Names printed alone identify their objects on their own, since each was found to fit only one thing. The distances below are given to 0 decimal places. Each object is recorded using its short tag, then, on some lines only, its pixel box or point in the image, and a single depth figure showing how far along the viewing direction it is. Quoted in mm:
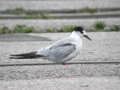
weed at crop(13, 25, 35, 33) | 19516
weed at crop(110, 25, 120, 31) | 19812
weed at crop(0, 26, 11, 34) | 19339
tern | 11641
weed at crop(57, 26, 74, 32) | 19484
